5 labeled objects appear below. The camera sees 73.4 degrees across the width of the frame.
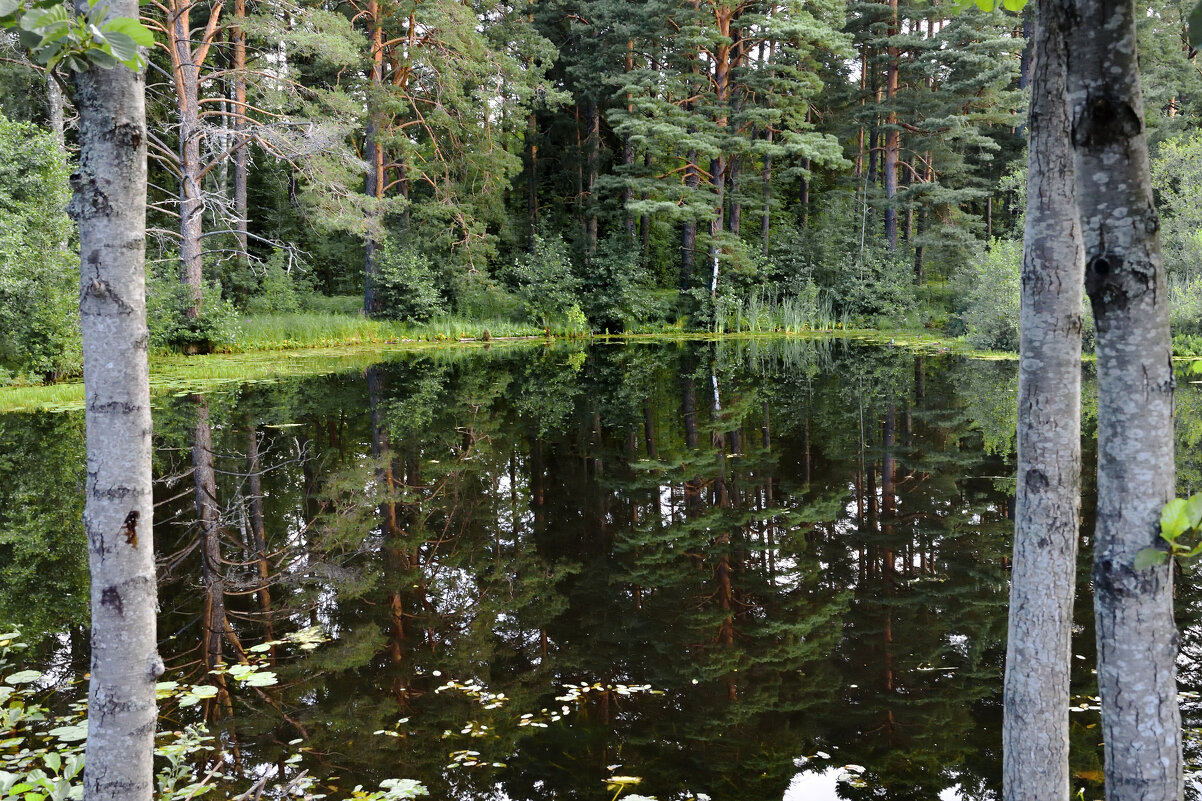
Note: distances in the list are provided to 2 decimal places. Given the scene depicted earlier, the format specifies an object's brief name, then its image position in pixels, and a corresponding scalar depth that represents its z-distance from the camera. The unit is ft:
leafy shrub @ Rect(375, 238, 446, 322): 76.07
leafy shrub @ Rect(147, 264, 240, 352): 53.83
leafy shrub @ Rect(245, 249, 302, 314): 78.79
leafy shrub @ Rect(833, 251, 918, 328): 84.74
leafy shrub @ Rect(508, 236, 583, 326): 81.20
